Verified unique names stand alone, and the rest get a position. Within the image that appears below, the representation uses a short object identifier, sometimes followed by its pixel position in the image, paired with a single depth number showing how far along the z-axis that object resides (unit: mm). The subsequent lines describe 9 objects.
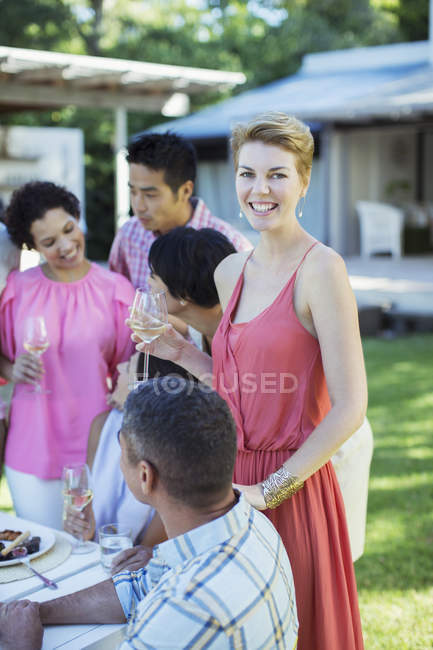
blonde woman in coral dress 2051
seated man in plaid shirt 1504
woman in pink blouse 3283
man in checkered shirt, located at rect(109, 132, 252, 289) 3650
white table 1852
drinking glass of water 2303
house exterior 17031
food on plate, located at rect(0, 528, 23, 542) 2398
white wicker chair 15953
